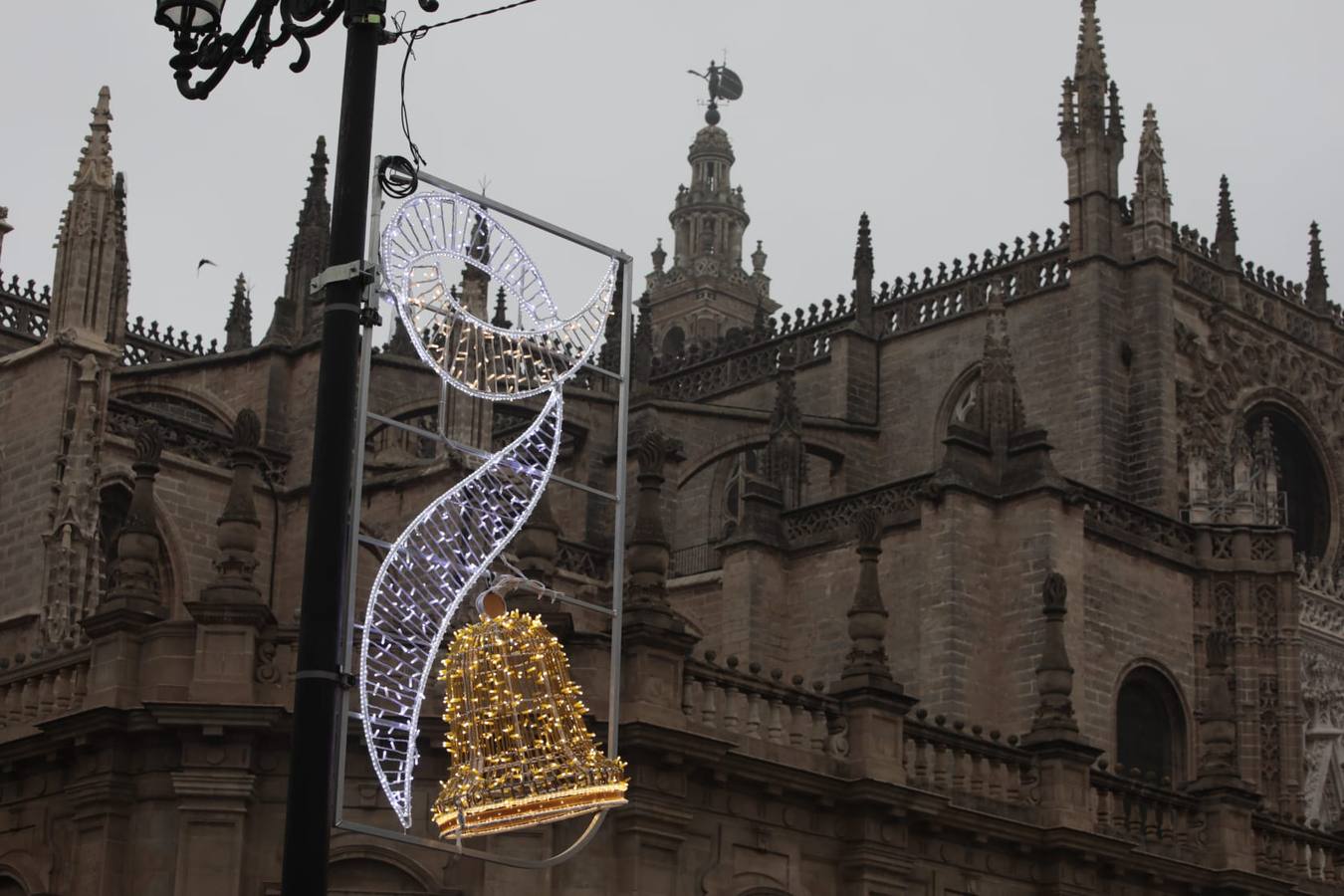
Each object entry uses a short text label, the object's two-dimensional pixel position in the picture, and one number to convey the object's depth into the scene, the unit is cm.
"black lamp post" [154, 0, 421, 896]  976
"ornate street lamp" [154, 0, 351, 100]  1045
